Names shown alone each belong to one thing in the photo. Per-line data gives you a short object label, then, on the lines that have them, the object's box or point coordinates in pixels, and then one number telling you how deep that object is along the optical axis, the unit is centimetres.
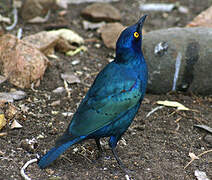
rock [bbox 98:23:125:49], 1202
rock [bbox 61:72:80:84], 1037
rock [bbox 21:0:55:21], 1322
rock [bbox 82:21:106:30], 1344
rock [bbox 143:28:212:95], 997
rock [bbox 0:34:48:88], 987
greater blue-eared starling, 712
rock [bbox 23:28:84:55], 1126
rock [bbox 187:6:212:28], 1299
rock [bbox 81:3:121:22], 1358
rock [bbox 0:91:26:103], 914
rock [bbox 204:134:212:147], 855
